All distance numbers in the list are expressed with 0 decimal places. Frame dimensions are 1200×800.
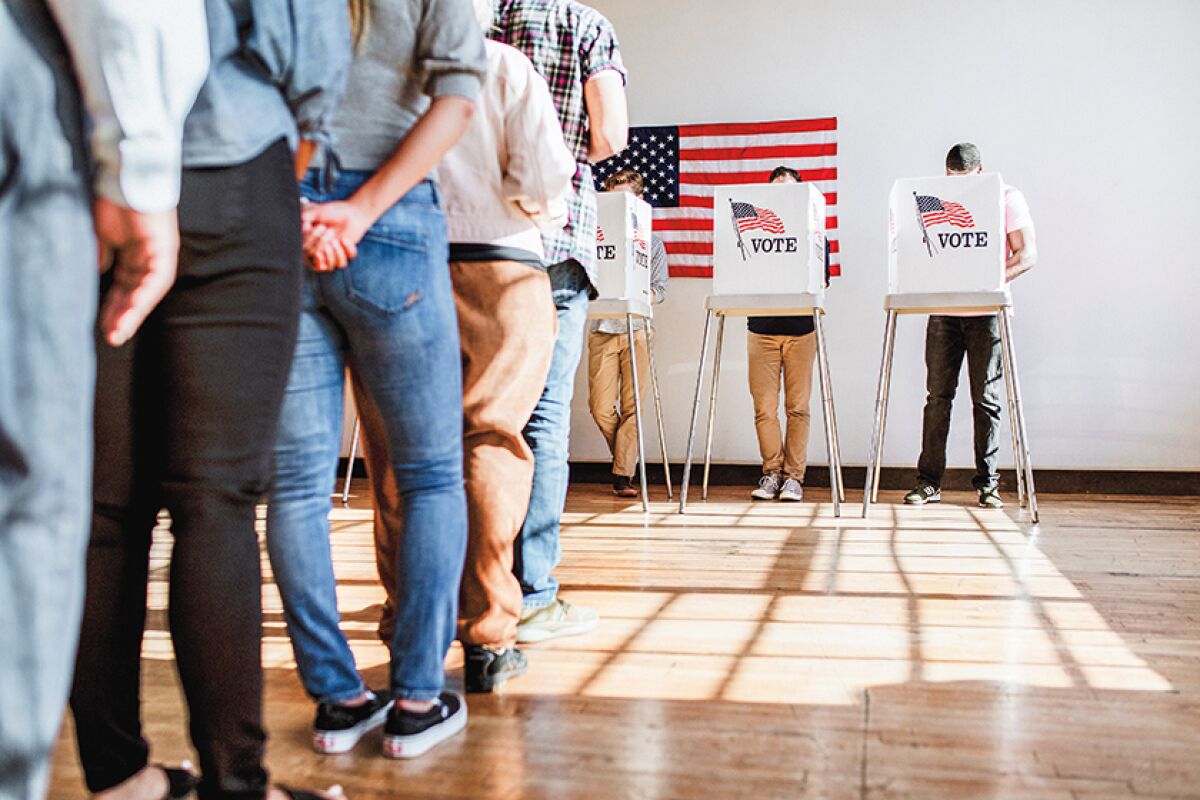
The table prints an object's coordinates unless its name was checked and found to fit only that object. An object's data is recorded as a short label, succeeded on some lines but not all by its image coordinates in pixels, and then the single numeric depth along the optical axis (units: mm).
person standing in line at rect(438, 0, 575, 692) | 1527
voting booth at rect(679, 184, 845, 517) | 3738
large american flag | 5355
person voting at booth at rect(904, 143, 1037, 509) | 4203
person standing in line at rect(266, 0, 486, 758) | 1237
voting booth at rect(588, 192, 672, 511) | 3834
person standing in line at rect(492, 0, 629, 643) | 1955
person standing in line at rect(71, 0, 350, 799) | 923
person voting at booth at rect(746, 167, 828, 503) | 4723
